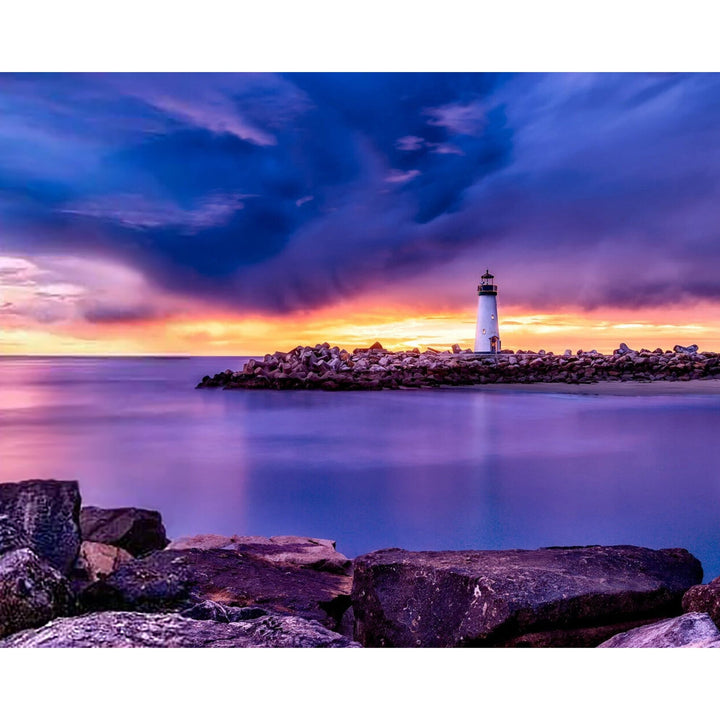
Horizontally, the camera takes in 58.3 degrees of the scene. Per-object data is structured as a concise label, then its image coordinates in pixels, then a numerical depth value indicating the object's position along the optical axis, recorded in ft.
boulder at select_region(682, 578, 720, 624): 7.64
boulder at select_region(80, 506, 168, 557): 12.24
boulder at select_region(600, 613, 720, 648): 6.79
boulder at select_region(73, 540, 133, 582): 10.43
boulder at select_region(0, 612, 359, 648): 7.45
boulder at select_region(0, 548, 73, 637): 7.77
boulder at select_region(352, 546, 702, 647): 7.46
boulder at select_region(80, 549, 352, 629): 8.48
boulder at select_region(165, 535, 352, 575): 11.22
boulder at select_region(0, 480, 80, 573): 9.68
